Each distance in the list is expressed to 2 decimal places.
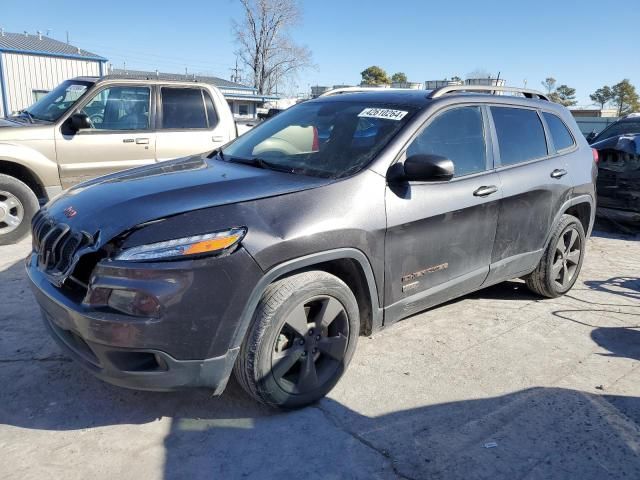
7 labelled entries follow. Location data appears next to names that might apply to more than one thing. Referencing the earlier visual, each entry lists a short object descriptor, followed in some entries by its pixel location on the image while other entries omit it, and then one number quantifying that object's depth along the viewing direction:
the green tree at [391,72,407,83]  71.39
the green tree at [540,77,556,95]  71.81
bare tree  50.94
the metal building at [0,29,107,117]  27.44
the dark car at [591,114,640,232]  7.49
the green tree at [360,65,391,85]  71.08
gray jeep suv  2.50
